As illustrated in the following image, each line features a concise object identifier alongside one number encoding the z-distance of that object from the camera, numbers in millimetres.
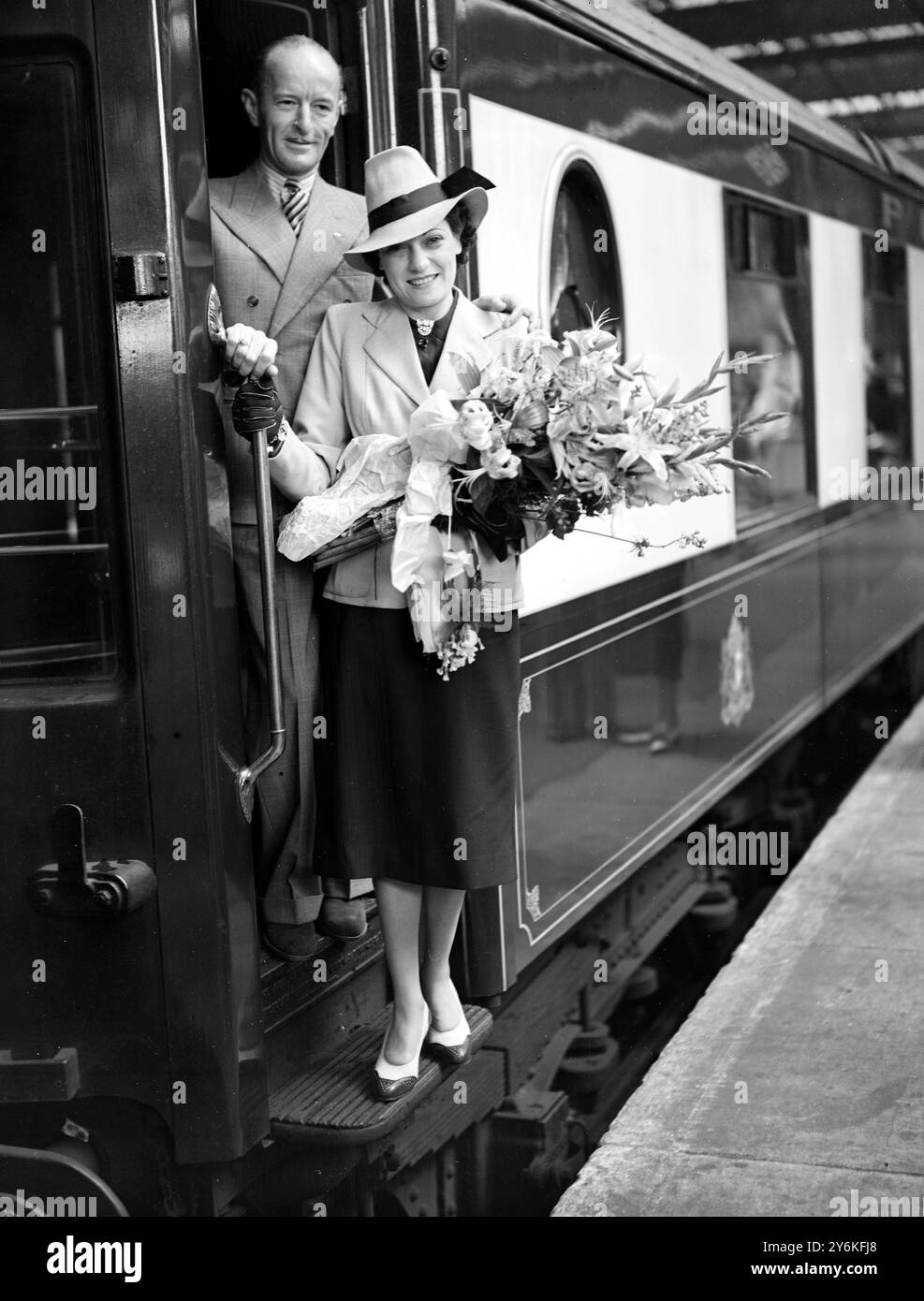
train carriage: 2723
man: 3111
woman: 3119
